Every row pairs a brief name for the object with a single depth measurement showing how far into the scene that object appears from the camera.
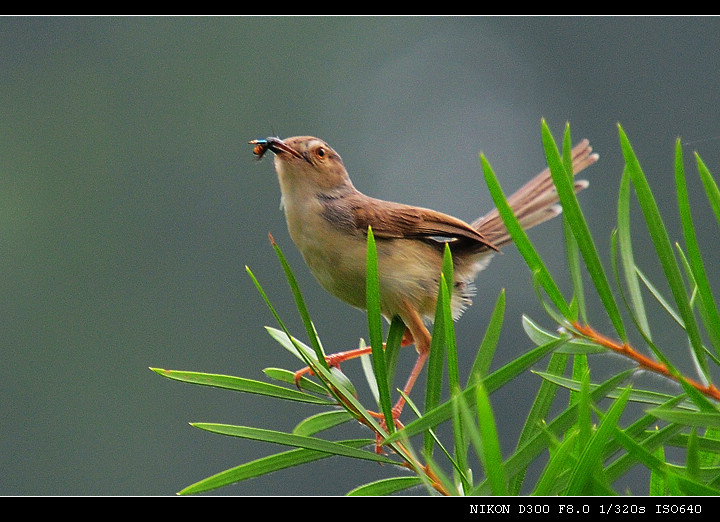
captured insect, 6.10
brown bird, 5.84
